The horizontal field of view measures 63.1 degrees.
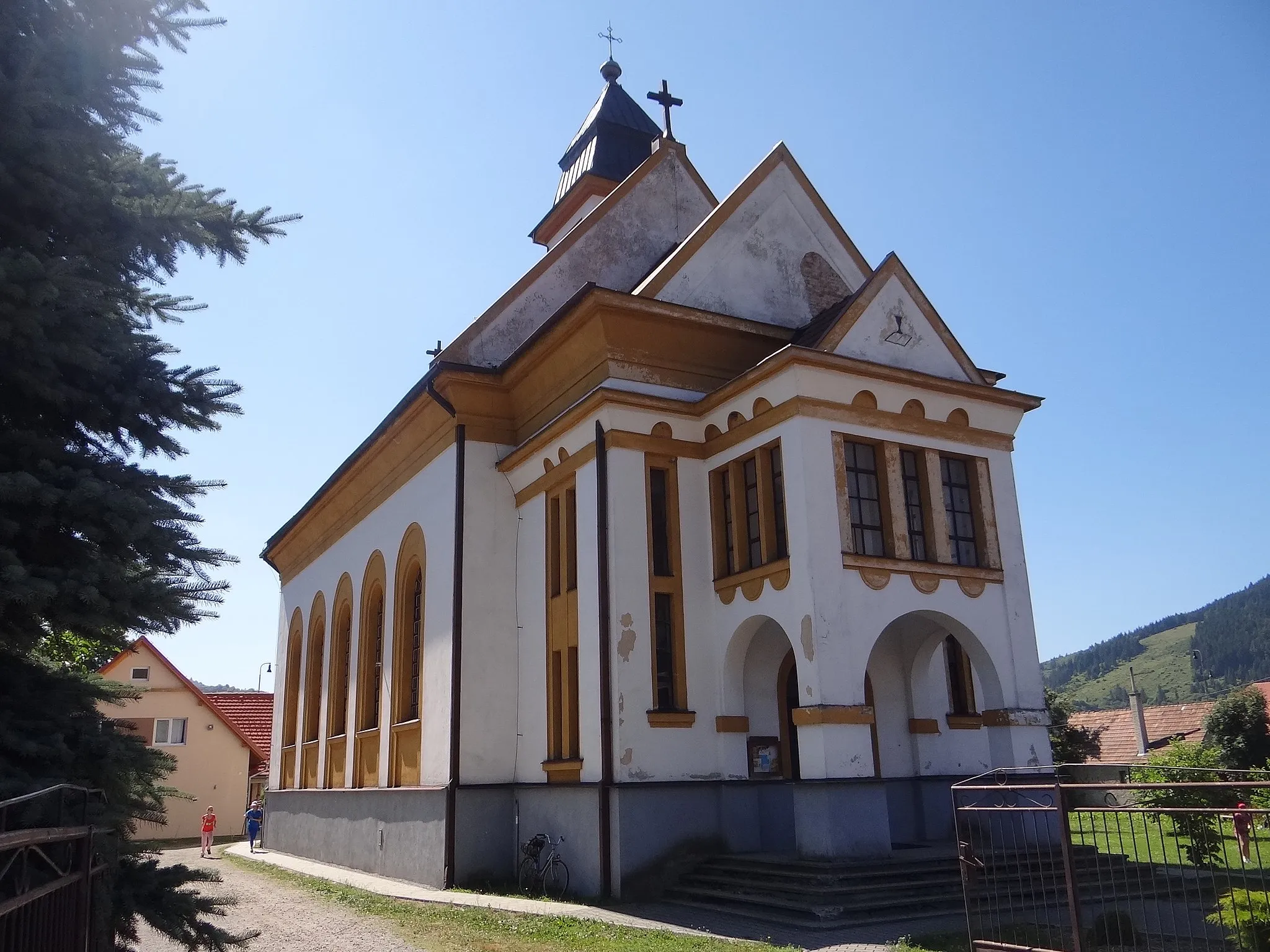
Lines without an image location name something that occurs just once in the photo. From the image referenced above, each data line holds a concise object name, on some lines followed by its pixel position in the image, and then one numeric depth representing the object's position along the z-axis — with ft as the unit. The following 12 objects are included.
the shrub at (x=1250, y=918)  23.63
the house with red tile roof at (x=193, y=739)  120.78
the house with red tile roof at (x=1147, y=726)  151.43
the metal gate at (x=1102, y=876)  23.75
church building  46.55
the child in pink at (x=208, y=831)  92.58
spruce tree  21.70
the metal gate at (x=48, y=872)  16.71
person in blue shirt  99.04
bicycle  49.32
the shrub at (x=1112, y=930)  28.32
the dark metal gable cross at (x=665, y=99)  67.56
